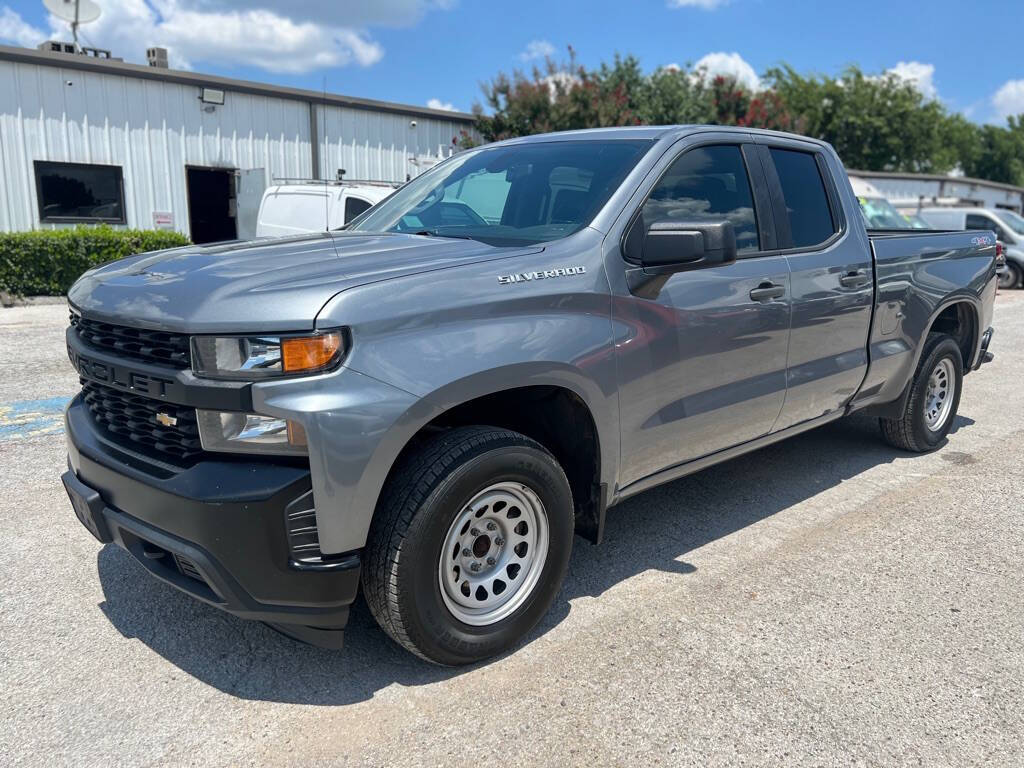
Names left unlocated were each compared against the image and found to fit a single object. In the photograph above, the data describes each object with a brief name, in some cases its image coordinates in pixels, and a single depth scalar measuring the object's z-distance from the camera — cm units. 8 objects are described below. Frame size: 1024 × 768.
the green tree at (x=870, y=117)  4625
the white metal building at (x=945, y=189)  3255
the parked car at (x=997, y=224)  1967
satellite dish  1652
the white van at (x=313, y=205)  1136
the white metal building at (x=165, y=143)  1438
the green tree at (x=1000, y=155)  6938
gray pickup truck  260
